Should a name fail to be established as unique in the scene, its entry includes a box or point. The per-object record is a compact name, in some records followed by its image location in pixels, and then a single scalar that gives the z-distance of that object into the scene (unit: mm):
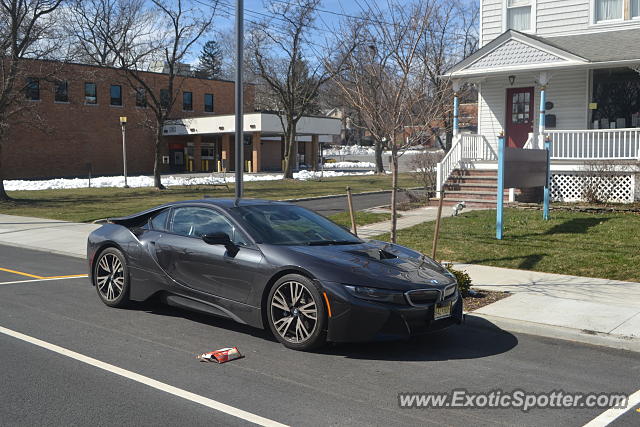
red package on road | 6082
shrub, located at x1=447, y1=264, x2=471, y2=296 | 8719
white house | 18141
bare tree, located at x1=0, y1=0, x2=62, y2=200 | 26766
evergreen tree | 94562
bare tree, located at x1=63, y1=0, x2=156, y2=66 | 31828
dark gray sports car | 6133
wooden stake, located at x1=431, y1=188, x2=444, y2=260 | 9555
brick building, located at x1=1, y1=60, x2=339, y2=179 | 48344
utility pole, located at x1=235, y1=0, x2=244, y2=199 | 12055
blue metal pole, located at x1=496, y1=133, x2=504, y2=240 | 12844
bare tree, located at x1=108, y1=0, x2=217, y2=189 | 32156
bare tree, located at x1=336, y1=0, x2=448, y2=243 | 9586
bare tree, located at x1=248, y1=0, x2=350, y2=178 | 38375
